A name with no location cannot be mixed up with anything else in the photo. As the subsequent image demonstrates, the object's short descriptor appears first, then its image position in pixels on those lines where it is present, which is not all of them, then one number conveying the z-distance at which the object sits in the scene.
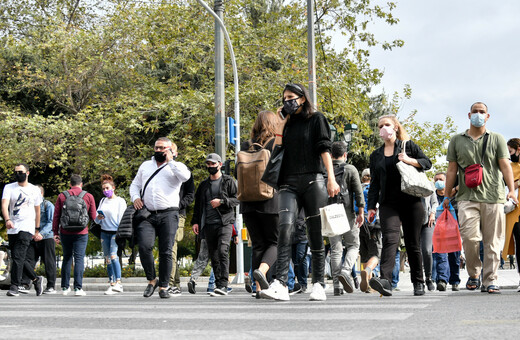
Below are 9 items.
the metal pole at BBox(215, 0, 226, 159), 17.17
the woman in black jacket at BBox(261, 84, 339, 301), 7.88
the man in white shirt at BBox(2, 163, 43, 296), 12.50
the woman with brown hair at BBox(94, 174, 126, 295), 13.41
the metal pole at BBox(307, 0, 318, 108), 18.73
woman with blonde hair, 8.61
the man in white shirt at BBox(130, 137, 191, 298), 9.86
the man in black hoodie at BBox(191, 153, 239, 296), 10.70
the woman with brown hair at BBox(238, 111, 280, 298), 8.98
